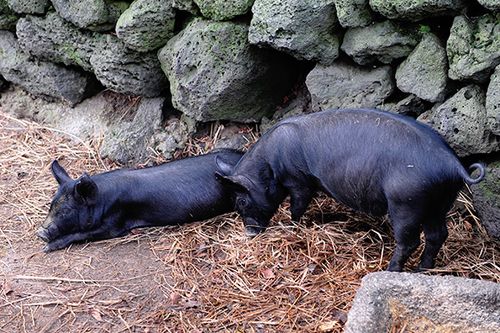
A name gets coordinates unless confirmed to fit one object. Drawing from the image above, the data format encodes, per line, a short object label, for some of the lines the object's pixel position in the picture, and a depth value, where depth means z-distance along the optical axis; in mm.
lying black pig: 4863
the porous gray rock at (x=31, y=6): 5949
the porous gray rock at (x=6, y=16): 6340
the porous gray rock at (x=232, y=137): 5516
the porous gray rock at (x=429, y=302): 3221
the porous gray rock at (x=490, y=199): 4188
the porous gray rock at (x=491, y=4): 3807
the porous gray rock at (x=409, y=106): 4500
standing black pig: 3793
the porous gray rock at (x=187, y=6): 5129
